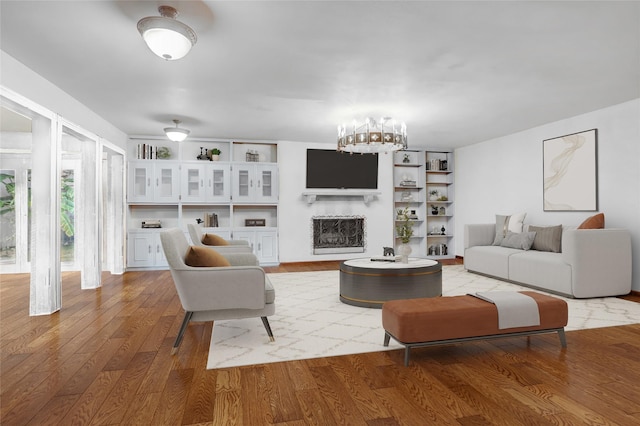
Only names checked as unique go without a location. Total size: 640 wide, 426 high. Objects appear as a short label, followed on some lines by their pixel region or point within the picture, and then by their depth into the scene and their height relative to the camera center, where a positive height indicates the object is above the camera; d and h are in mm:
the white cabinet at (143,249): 7047 -706
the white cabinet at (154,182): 7102 +573
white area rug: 2947 -1090
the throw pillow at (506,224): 6355 -213
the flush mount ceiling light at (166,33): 2611 +1268
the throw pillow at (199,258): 3043 -376
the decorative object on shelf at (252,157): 7766 +1134
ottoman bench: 2684 -803
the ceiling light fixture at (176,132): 6020 +1277
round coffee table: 4129 -784
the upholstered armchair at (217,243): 4766 -417
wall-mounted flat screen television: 8016 +912
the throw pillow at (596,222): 4996 -130
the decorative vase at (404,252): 4567 -489
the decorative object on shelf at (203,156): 7594 +1135
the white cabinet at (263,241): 7523 -595
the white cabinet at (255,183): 7543 +588
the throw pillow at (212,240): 4977 -381
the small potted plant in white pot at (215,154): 7532 +1158
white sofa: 4629 -683
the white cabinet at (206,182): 7344 +585
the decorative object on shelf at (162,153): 7406 +1165
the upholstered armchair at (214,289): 2883 -601
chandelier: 5113 +992
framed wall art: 5472 +623
